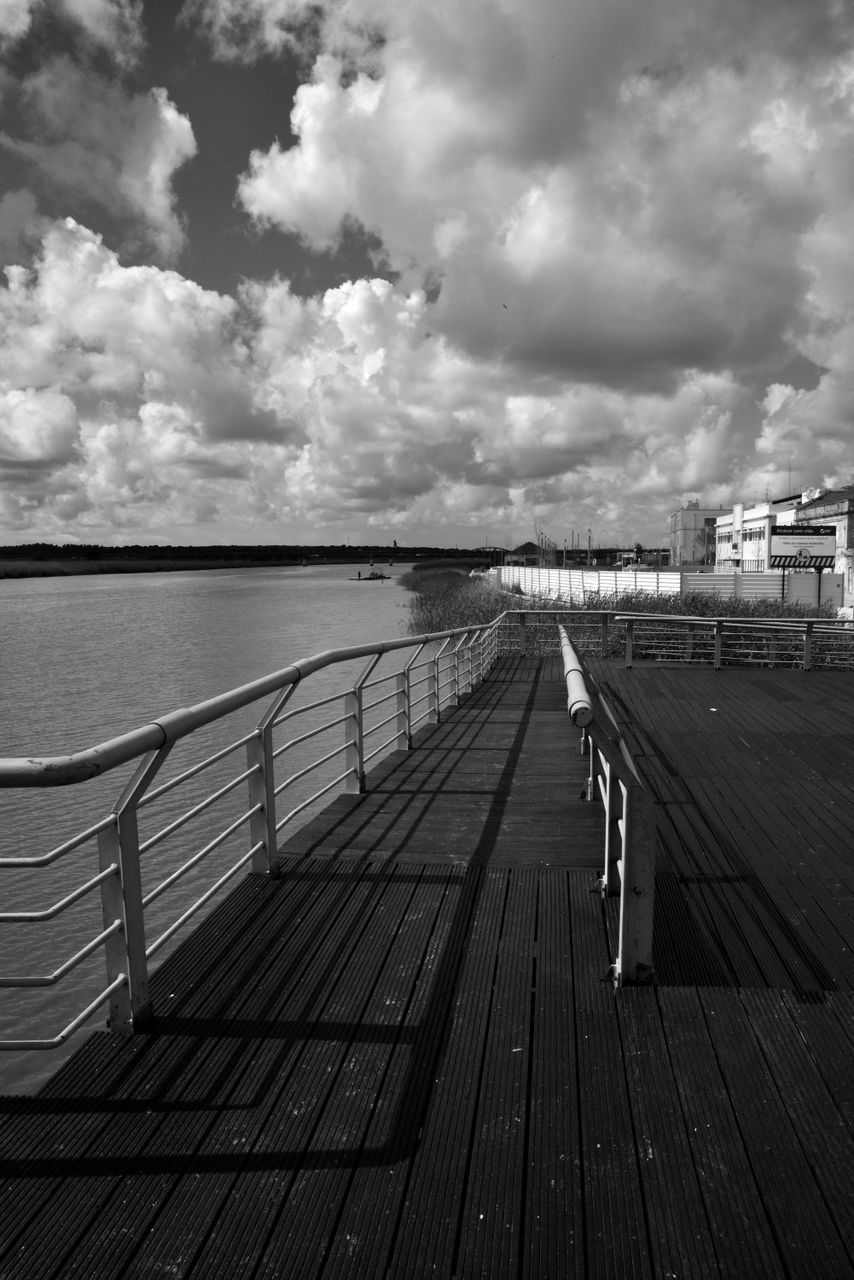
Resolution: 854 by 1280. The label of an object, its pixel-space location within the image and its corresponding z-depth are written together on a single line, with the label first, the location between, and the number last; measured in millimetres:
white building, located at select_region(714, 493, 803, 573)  66575
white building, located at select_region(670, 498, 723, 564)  108500
